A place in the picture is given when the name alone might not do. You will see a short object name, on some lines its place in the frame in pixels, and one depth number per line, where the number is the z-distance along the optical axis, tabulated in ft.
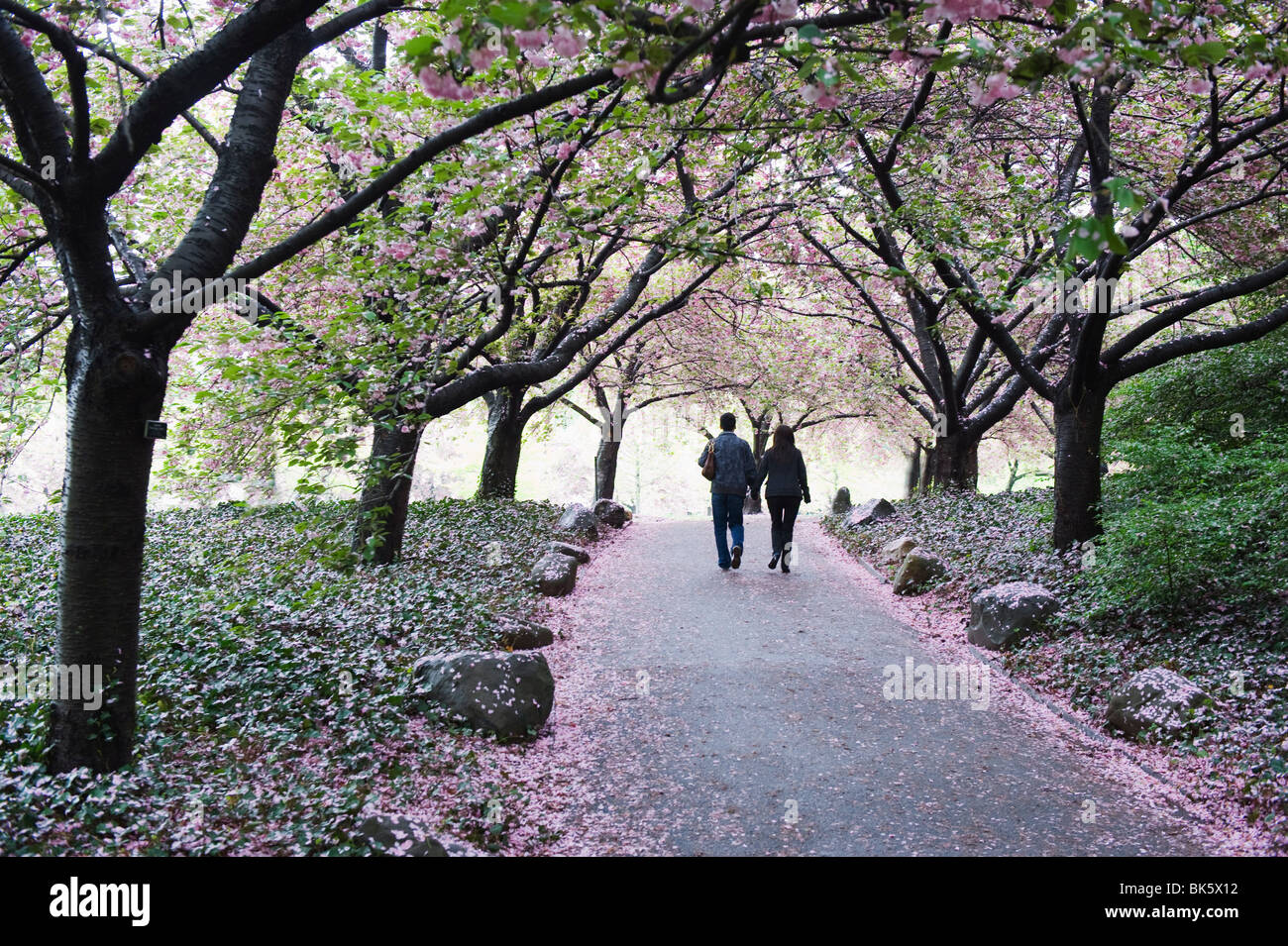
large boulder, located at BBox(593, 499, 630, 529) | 58.29
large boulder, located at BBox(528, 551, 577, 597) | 34.72
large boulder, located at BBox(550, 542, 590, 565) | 41.65
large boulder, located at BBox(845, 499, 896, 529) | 53.62
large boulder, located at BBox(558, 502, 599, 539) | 49.88
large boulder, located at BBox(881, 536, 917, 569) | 40.75
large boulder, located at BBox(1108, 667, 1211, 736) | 18.73
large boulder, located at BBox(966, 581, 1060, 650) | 26.21
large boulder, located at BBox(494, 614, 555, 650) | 26.16
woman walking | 38.19
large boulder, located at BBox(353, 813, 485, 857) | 13.16
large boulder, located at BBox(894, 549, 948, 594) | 35.47
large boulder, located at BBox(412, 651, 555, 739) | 19.47
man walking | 38.55
